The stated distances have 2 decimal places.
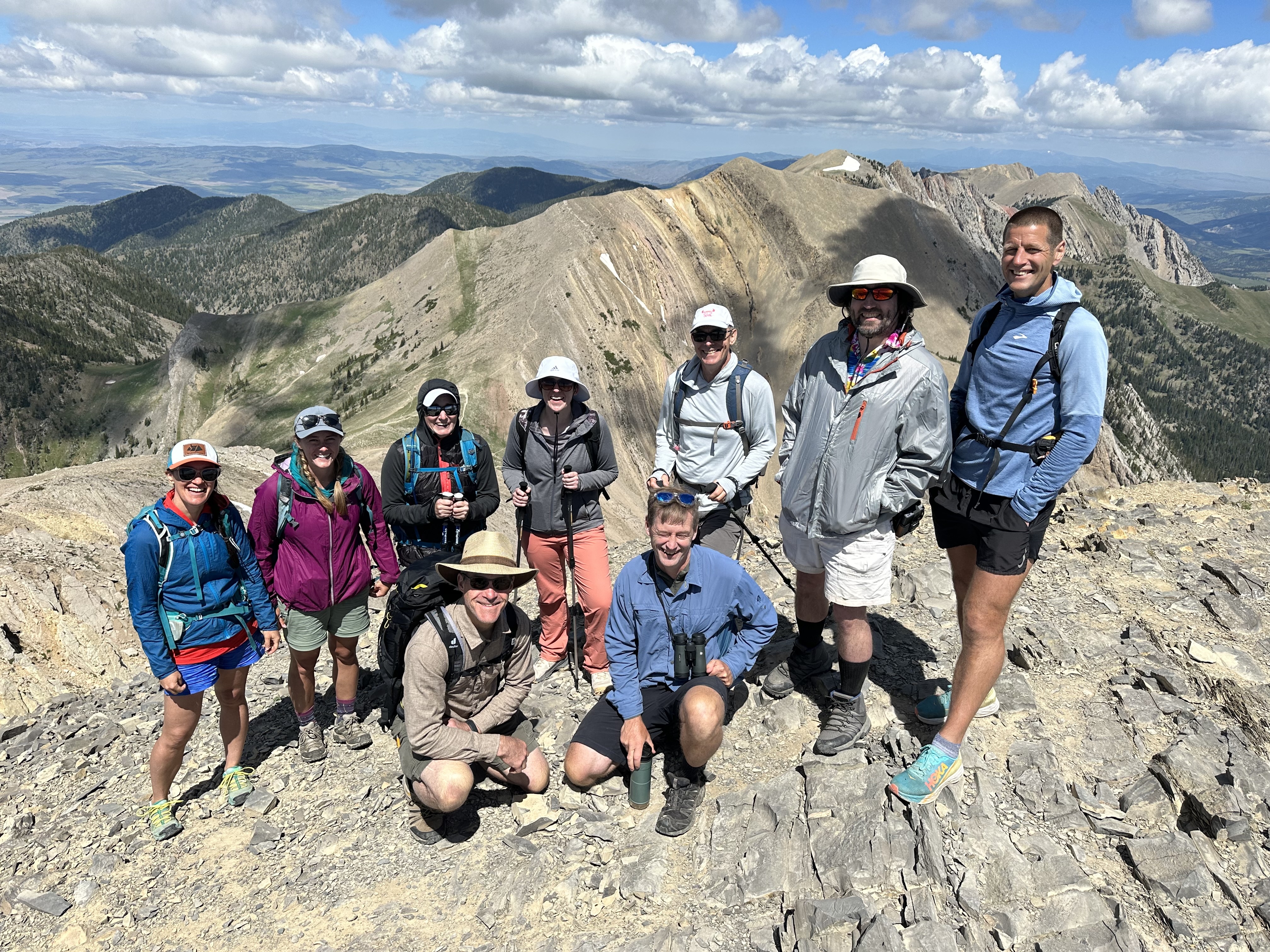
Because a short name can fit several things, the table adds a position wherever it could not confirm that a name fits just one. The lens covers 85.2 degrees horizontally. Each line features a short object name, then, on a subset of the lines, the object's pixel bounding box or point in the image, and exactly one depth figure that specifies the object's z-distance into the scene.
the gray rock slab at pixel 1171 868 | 4.89
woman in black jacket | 7.35
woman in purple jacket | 6.68
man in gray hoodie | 7.13
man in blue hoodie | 4.88
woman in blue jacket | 6.02
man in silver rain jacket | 5.46
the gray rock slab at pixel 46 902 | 5.84
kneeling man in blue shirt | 5.79
